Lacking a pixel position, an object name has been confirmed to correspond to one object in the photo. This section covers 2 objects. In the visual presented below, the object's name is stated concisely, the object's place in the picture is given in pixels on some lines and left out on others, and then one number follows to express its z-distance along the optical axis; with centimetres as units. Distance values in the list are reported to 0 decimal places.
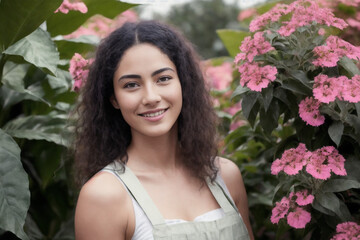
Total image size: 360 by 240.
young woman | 168
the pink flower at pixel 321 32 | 178
